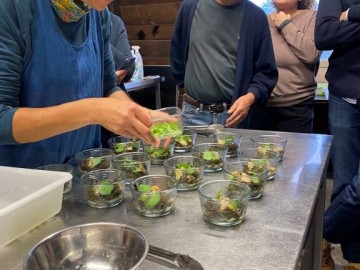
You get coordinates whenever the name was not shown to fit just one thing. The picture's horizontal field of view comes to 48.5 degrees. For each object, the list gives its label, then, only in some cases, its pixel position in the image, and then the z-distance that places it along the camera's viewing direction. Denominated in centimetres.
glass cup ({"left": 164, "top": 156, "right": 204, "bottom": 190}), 107
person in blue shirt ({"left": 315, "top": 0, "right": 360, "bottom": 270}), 171
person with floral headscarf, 92
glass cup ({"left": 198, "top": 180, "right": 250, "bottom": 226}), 87
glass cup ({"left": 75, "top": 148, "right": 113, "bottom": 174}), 117
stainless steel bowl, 74
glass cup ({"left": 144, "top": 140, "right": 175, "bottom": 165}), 129
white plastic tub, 79
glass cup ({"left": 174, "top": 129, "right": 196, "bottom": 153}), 137
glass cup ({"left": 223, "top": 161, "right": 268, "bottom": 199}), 100
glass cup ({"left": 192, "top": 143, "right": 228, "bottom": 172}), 119
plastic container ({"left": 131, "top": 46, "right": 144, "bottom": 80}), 323
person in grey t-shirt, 191
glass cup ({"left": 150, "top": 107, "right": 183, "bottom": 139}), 110
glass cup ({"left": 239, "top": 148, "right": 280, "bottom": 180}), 113
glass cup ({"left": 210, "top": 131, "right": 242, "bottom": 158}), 131
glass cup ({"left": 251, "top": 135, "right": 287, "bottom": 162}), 130
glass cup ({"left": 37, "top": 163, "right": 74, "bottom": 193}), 109
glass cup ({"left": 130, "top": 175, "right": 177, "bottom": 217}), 92
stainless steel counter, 75
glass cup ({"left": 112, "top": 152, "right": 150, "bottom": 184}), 112
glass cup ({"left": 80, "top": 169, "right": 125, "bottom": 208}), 98
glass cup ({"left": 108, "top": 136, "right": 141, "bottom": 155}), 132
